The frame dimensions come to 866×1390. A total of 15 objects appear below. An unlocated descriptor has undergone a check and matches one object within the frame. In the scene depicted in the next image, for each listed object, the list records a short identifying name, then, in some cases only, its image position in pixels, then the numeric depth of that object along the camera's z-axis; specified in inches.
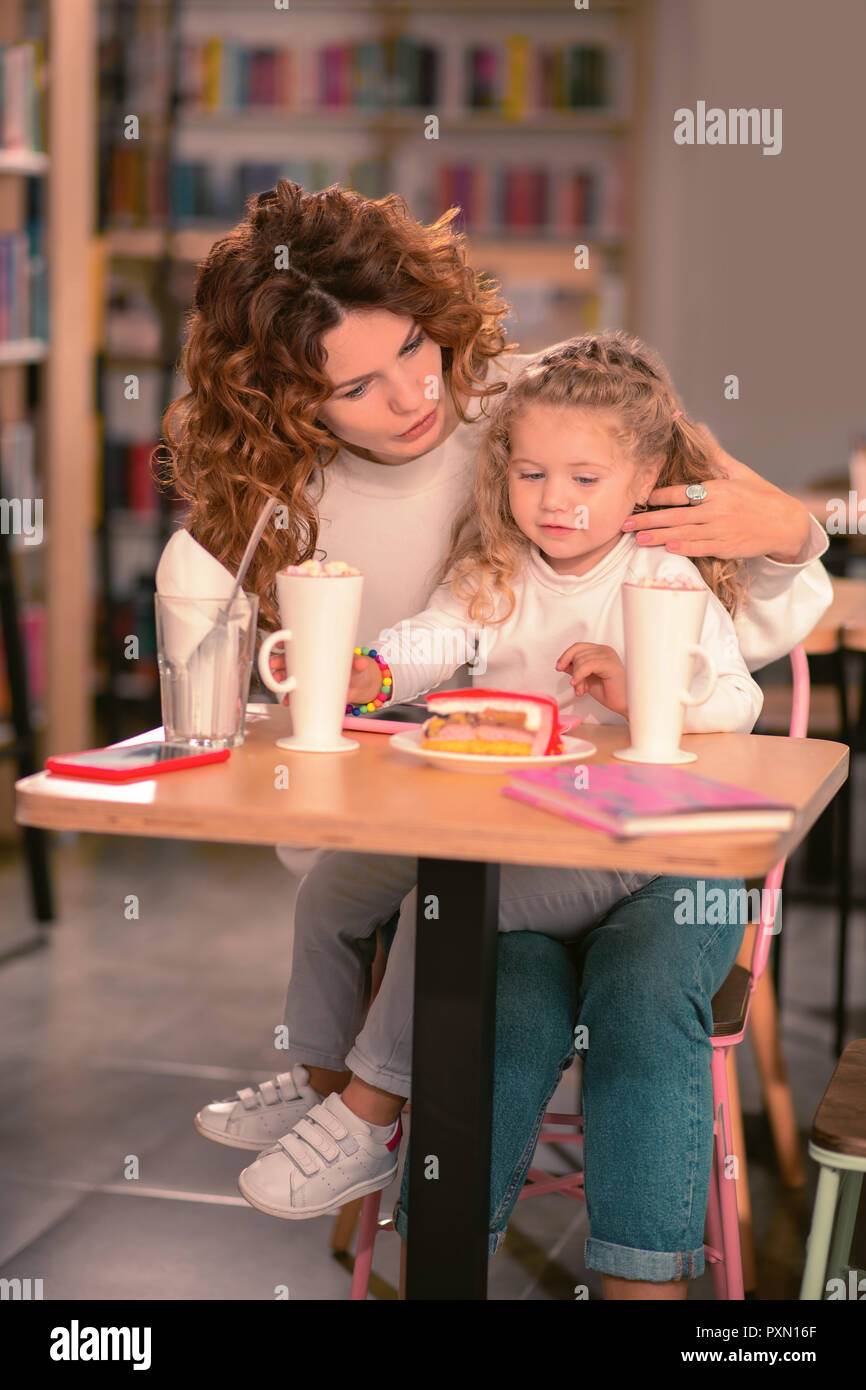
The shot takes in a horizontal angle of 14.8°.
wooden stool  114.6
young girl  128.4
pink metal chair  127.8
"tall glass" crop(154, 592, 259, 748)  115.0
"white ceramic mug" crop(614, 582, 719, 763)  114.0
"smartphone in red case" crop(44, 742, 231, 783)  111.5
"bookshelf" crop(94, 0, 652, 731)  358.4
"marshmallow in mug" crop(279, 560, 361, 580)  115.0
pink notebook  105.7
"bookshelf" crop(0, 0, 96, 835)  247.2
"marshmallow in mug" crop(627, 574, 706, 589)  114.5
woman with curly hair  118.5
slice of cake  115.2
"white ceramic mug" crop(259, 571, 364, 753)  114.6
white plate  113.8
